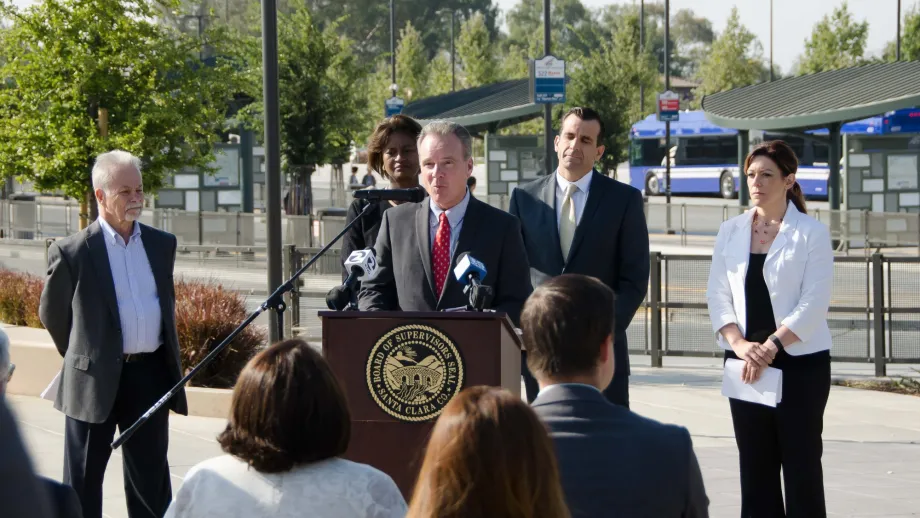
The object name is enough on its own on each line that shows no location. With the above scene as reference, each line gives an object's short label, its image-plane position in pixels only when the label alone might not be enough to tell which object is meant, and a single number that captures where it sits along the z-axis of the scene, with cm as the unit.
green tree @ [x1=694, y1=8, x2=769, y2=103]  7112
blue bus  4497
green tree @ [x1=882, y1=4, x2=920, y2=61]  6375
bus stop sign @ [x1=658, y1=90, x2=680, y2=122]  4206
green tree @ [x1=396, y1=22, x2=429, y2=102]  7275
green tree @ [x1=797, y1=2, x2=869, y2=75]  6388
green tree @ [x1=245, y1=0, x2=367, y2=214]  3159
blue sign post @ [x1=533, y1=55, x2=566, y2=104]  2103
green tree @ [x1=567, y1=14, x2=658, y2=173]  4488
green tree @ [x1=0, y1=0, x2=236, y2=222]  1622
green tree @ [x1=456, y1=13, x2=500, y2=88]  7088
